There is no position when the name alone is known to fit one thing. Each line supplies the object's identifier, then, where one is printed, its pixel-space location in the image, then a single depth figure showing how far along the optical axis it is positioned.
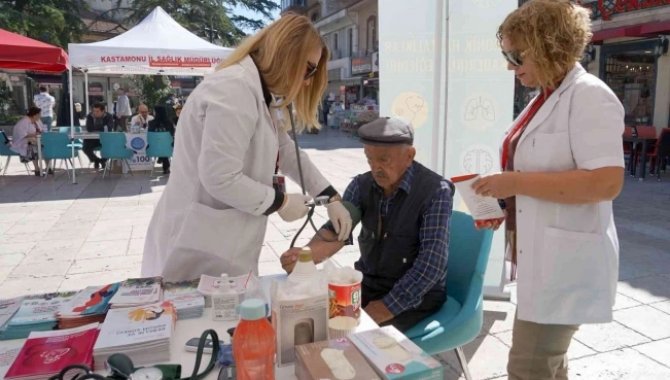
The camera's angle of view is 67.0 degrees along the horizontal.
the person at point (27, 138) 9.52
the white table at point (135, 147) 9.34
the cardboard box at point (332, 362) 1.09
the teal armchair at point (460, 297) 2.12
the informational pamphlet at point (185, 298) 1.54
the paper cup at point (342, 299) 1.42
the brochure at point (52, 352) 1.17
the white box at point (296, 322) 1.27
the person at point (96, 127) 10.39
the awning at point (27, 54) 6.86
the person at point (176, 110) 12.12
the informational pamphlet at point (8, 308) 1.47
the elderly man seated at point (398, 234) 2.08
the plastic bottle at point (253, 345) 1.11
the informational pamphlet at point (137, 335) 1.24
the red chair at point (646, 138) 9.35
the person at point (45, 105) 15.08
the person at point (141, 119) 10.73
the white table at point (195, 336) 1.26
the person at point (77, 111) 16.90
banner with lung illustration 3.17
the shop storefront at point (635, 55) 11.20
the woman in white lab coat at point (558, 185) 1.50
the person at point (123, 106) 14.99
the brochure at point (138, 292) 1.53
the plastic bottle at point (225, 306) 1.52
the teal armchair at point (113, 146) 9.13
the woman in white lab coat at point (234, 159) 1.60
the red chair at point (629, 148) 9.51
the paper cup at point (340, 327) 1.33
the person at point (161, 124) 10.05
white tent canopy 8.23
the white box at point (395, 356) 1.08
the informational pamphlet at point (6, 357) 1.20
